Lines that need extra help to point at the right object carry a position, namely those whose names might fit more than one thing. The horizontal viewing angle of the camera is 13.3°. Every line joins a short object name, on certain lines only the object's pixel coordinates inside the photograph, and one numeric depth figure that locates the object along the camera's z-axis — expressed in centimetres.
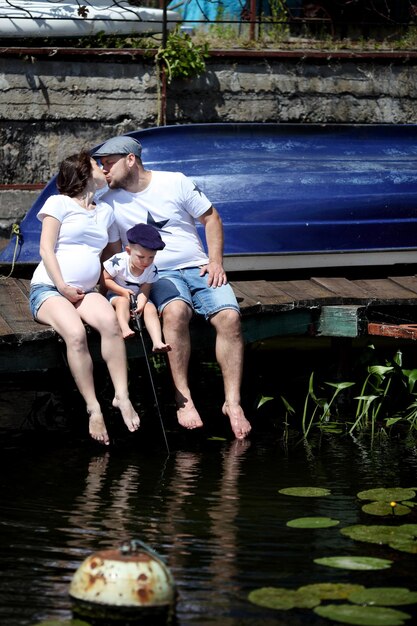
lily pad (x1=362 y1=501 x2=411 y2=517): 838
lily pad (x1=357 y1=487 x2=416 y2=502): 872
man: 1054
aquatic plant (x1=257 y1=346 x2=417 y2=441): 1128
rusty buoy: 622
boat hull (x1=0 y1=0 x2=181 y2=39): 1501
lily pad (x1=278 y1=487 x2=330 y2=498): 893
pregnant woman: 999
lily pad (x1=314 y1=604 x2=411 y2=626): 631
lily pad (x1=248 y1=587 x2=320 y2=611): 655
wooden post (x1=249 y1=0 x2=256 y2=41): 1650
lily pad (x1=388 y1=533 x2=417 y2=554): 754
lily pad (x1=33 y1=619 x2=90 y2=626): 625
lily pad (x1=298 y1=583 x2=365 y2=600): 667
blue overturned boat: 1337
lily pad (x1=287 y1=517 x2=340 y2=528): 809
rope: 1271
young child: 1024
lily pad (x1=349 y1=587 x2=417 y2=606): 659
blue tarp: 1820
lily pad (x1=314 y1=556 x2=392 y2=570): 715
